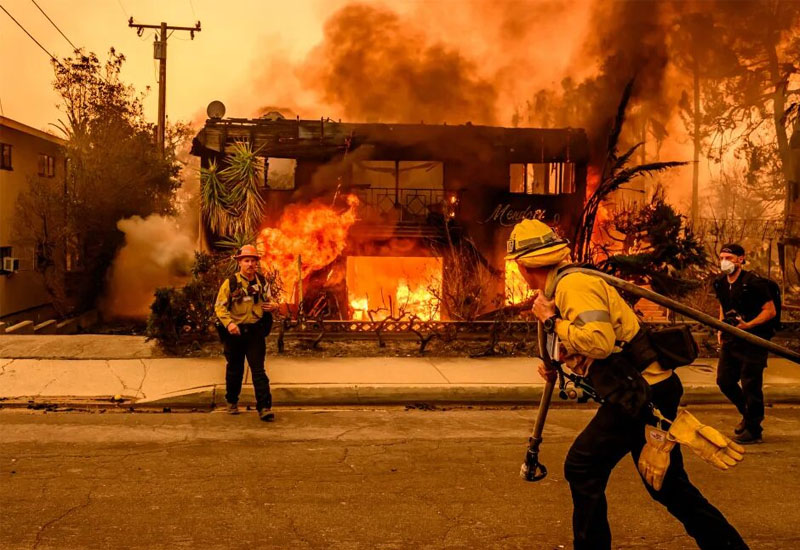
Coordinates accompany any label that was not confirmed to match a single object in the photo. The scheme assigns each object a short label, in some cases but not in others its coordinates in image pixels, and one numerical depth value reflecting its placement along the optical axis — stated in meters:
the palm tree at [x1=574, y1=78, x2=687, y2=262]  13.97
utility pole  23.55
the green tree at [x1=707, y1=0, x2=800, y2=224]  24.61
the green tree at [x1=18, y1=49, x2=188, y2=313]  20.19
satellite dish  18.81
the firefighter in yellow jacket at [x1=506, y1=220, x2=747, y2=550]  3.33
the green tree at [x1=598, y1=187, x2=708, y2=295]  11.98
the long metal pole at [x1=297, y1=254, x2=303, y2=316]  10.80
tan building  20.12
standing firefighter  7.16
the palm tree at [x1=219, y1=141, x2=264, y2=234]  15.23
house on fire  17.91
